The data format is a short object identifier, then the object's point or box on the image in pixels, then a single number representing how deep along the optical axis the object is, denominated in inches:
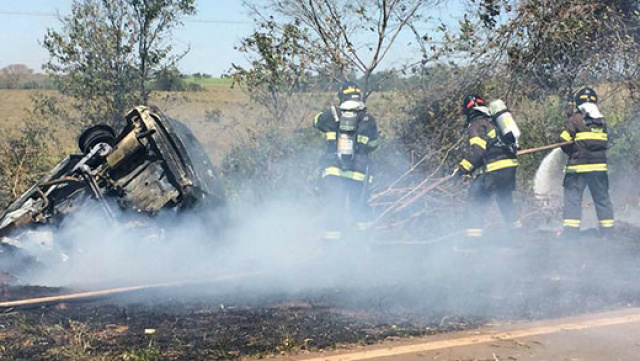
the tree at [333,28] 416.5
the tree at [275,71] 427.2
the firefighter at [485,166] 327.3
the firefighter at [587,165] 339.0
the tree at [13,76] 1144.4
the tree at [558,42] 404.8
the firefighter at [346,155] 325.4
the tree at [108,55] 450.6
